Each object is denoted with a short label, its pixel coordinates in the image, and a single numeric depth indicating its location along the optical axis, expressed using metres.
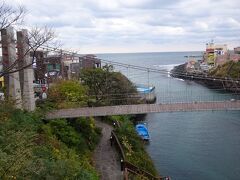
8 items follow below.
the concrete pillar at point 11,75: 14.11
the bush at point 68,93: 18.03
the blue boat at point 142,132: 22.66
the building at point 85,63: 37.81
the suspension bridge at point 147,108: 15.77
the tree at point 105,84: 23.27
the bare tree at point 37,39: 10.33
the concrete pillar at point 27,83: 15.29
